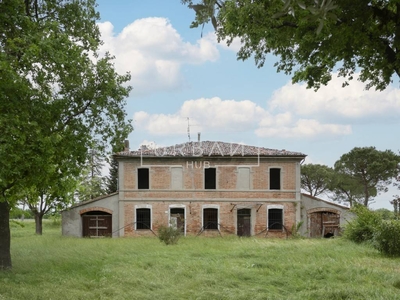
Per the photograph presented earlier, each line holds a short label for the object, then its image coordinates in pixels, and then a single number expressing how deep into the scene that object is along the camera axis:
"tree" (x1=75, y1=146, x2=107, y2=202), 40.38
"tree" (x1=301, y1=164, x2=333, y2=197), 46.59
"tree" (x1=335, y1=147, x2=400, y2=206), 42.97
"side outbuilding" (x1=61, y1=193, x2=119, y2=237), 29.41
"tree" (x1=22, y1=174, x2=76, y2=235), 14.23
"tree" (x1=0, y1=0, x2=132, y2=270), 11.72
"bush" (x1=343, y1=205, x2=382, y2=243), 20.77
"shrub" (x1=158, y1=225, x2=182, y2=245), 22.11
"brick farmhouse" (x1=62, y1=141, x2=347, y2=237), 29.30
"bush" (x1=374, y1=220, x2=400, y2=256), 16.55
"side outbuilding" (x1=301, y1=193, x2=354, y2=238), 29.61
